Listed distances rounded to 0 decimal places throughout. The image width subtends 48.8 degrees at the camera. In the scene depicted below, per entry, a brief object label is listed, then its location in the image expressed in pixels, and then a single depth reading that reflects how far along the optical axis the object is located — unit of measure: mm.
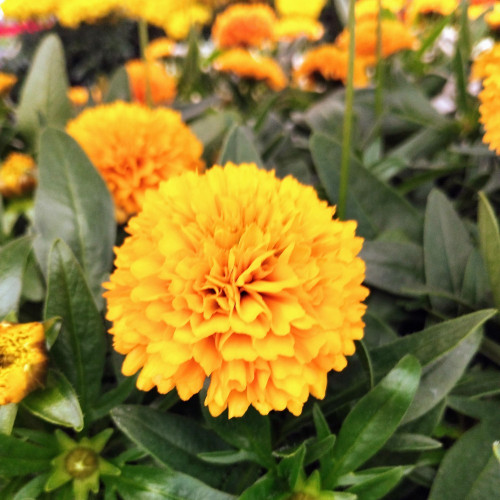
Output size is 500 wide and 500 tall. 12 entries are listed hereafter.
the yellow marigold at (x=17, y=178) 201
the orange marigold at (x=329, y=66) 277
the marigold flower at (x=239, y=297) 106
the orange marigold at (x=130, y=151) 176
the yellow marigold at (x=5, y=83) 280
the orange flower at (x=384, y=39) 264
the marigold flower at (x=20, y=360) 113
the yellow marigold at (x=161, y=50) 363
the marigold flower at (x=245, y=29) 343
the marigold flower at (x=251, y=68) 293
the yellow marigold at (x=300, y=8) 443
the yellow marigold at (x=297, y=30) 403
